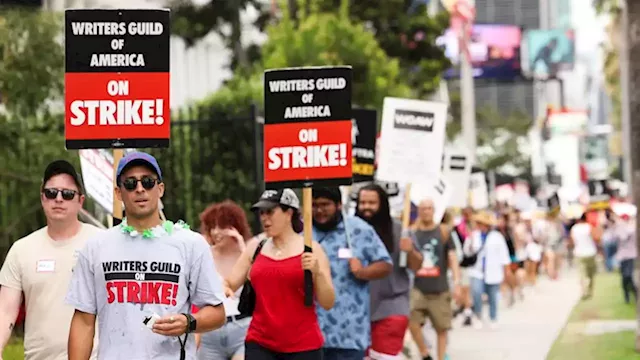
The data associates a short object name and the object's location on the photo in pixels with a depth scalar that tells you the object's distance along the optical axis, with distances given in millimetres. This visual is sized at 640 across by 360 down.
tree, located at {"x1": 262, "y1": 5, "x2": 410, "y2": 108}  29547
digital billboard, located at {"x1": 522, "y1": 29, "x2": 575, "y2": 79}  101062
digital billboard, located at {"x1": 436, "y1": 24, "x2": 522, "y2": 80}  93062
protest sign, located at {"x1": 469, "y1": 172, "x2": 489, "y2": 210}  28922
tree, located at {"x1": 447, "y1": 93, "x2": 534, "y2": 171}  107312
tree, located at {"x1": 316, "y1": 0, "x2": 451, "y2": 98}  38438
